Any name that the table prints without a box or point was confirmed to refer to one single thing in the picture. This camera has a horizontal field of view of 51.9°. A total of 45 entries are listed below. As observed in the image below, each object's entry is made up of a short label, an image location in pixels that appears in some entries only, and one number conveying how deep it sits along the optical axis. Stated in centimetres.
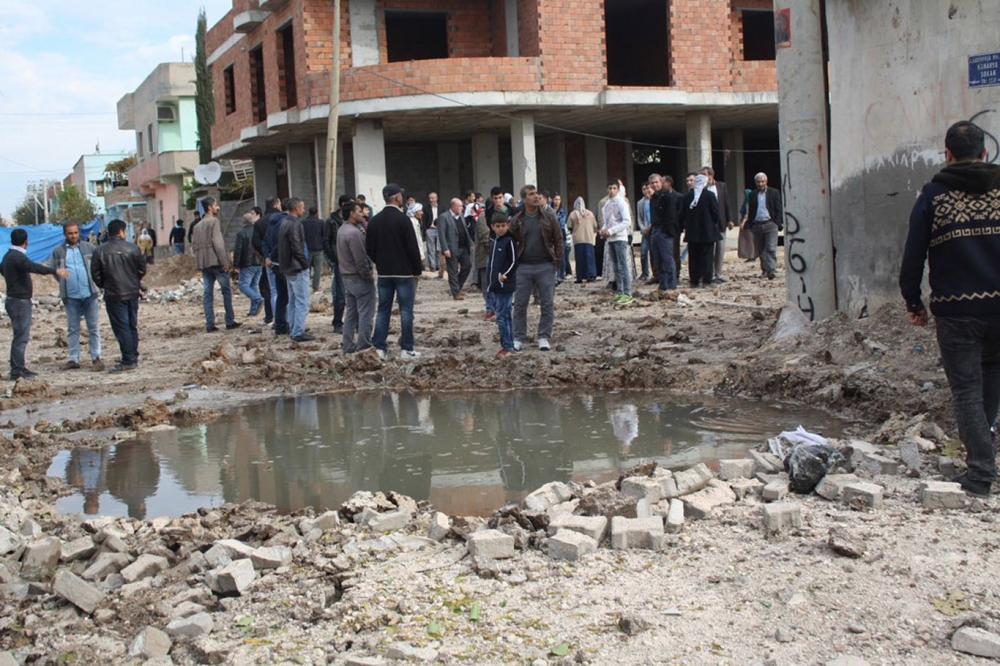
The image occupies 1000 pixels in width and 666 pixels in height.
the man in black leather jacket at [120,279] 1135
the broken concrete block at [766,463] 558
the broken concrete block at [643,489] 516
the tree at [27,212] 9195
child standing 1080
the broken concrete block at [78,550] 520
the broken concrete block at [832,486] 515
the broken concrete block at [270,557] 468
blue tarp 2909
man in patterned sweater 507
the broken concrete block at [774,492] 519
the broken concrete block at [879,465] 556
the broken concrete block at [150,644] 404
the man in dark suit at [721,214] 1580
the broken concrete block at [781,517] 475
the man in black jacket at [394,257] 1077
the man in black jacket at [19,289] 1114
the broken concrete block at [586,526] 470
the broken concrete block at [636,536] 466
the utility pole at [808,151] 970
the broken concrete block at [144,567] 478
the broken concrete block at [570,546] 454
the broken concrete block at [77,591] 449
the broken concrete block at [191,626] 413
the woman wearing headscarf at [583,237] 1786
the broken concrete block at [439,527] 495
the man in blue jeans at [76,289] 1155
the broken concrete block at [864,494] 499
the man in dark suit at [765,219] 1633
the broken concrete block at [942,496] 493
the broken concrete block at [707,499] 499
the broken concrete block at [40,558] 507
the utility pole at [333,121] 2266
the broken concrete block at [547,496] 524
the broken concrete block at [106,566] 487
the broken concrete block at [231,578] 446
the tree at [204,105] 4206
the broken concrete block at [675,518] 486
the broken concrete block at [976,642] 349
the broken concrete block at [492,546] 459
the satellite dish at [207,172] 3161
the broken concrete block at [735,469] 554
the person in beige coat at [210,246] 1417
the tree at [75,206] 7338
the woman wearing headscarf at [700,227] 1545
